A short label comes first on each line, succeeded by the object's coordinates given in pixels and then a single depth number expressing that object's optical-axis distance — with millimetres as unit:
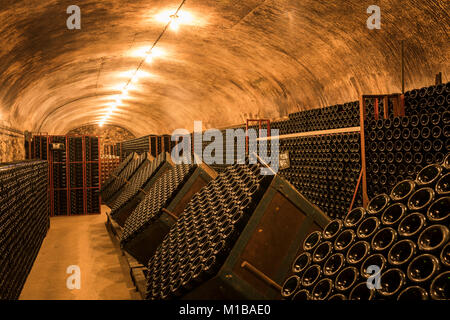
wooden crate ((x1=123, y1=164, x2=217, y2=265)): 4496
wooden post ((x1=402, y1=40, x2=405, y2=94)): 5554
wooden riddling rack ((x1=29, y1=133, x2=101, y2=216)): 11352
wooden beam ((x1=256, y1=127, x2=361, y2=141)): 4633
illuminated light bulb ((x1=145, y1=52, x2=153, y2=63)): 9512
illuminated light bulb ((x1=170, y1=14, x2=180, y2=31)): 6930
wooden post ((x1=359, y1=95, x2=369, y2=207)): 4148
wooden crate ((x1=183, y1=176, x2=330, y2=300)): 2600
